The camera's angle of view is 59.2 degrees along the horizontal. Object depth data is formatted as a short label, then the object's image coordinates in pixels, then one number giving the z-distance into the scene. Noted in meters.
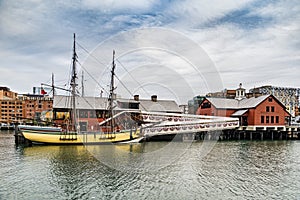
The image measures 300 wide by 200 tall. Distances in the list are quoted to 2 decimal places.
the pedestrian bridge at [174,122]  38.44
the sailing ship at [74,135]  32.97
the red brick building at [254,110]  46.06
